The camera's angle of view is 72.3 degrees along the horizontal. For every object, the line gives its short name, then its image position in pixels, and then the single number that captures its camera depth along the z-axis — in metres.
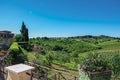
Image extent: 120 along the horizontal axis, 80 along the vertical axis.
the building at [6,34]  14.65
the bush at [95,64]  2.47
